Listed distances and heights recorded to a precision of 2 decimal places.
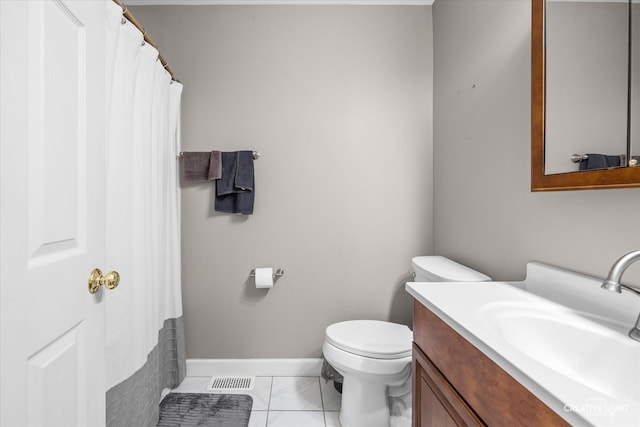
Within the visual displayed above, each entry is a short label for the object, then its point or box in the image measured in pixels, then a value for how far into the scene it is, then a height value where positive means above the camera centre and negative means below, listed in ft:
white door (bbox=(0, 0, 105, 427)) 1.92 -0.01
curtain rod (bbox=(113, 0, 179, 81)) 4.10 +2.64
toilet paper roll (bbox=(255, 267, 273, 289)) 6.41 -1.39
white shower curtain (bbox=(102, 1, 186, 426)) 4.07 -0.19
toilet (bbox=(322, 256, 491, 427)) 4.74 -2.33
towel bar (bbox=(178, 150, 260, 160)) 6.58 +1.16
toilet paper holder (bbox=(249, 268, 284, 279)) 6.67 -1.34
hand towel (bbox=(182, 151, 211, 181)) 6.45 +0.92
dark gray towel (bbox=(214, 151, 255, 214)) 6.42 +0.59
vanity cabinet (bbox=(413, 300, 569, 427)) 1.92 -1.33
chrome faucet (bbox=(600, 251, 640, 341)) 2.11 -0.41
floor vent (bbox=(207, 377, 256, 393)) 6.26 -3.55
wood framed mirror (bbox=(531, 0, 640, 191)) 3.15 +1.05
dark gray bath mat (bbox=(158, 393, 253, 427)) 5.26 -3.54
